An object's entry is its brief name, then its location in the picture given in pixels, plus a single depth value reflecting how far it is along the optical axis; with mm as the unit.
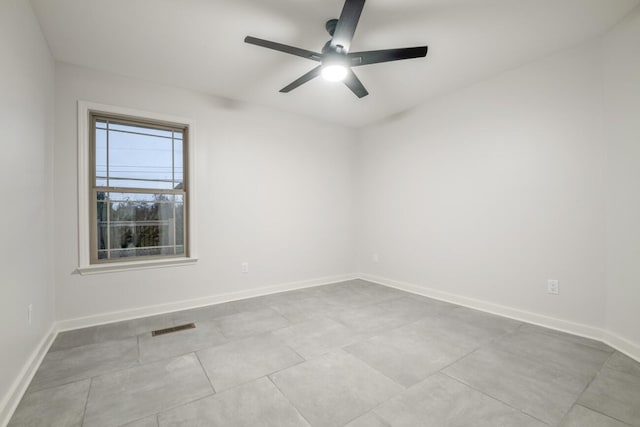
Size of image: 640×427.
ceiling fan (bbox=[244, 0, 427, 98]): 1965
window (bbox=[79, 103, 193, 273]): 2910
